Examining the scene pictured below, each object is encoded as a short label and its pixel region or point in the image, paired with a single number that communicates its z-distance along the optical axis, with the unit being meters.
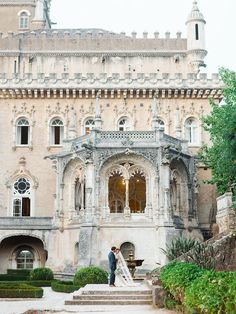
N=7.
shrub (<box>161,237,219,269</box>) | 19.37
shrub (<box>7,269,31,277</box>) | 31.94
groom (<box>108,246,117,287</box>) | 20.19
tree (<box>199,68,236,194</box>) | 23.41
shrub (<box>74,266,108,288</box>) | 24.22
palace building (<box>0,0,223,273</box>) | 32.75
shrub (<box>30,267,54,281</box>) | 28.64
